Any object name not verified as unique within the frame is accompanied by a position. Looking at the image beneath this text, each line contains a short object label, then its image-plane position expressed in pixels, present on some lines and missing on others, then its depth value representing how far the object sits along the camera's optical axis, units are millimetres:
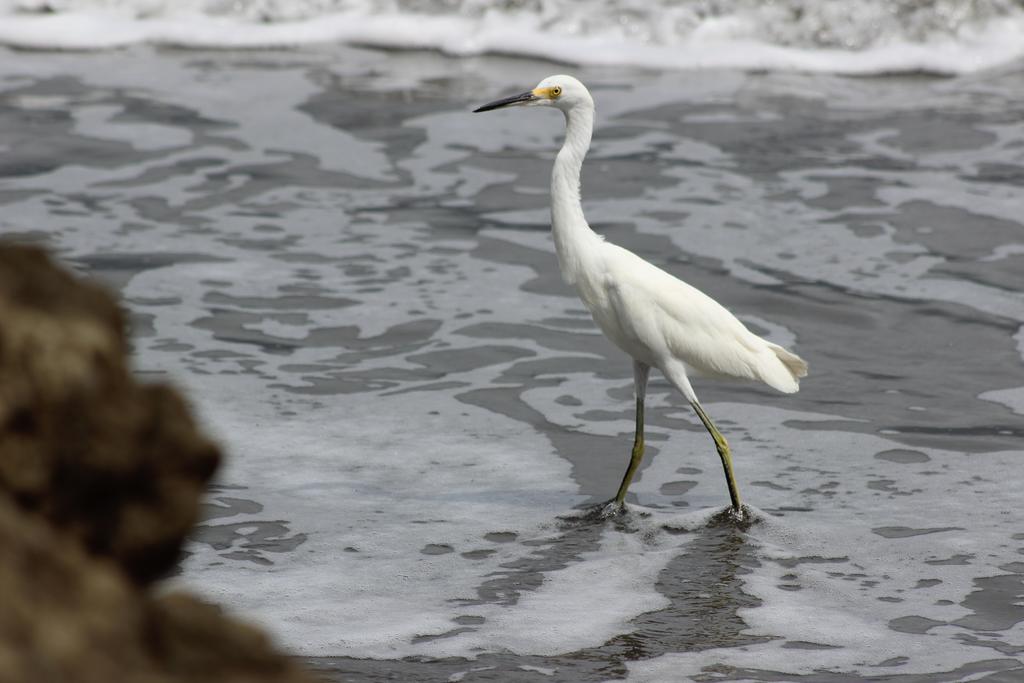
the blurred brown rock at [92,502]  5827
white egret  12866
